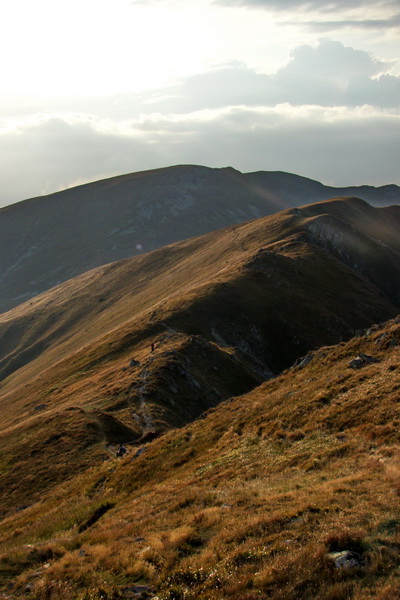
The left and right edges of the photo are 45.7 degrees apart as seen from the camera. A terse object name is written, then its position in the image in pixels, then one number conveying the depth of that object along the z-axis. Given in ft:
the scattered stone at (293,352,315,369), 137.41
